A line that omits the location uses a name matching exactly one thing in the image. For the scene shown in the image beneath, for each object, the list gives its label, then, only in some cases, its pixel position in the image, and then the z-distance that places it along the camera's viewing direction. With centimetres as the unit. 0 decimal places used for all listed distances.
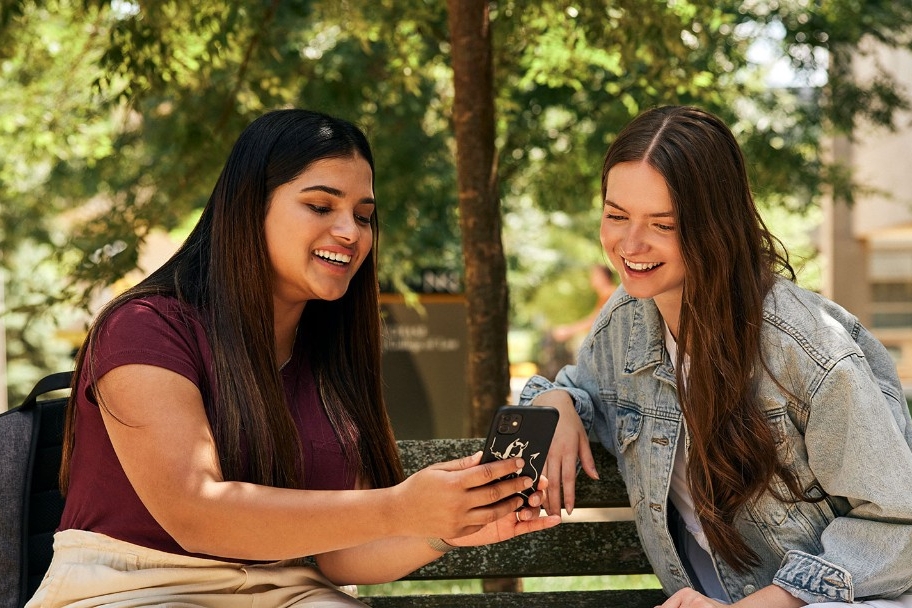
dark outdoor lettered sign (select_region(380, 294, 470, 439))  873
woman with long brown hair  251
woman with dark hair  232
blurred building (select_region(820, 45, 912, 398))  1919
